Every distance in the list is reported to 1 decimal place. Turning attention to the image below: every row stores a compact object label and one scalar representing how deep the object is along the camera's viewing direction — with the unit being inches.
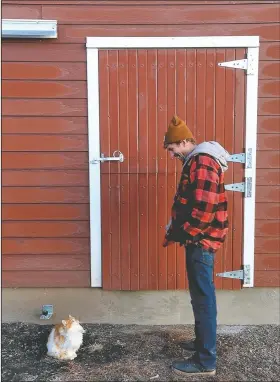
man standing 112.9
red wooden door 151.0
